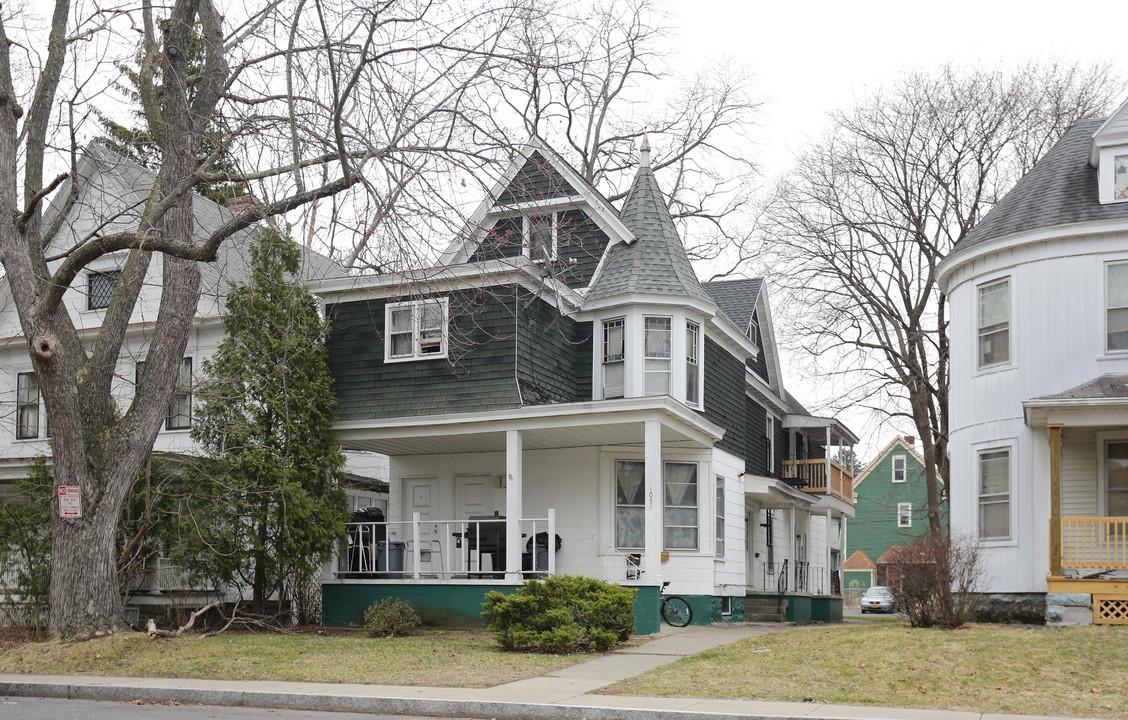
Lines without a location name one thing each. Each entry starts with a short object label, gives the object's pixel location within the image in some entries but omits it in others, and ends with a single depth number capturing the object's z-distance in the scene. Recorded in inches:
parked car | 1821.4
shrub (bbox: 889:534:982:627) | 614.5
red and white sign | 583.8
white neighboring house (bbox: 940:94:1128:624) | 703.1
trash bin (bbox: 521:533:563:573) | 781.3
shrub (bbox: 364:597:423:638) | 673.6
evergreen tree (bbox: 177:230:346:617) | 697.6
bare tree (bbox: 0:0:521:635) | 527.5
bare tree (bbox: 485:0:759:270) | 1371.8
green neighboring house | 2332.7
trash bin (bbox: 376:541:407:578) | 773.3
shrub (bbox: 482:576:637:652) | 567.2
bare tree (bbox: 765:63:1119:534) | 1136.2
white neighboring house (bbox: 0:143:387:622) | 884.0
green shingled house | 746.2
